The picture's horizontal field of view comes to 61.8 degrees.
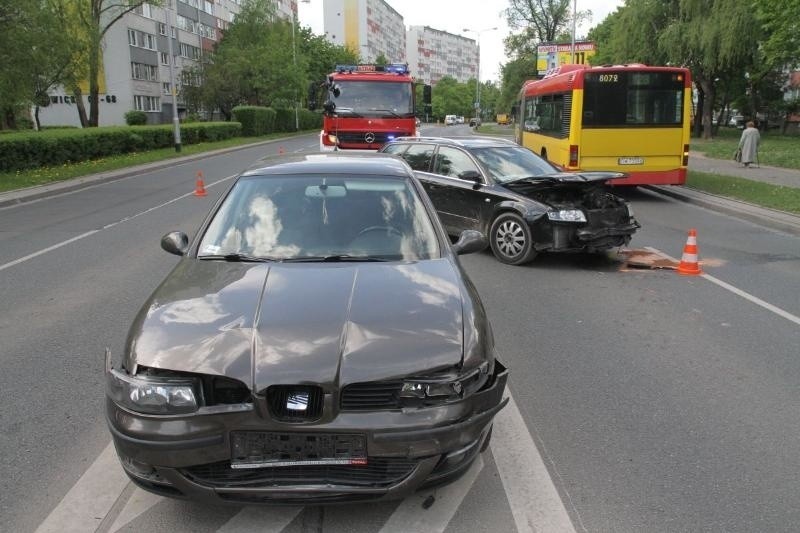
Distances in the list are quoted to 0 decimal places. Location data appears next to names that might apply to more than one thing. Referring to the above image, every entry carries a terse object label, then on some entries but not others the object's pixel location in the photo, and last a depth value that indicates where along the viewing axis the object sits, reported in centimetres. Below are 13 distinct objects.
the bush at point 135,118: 5388
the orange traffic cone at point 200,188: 1622
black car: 850
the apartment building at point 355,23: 13500
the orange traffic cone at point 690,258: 838
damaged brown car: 278
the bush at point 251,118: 4902
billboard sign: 4356
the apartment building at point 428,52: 18438
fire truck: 1877
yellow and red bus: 1545
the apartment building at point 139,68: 6072
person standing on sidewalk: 2165
